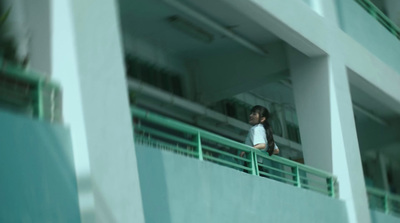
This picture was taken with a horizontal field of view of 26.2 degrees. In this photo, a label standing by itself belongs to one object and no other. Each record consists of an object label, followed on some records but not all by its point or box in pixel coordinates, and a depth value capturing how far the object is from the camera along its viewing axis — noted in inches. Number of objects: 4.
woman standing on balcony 400.0
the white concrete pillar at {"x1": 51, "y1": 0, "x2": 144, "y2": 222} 269.0
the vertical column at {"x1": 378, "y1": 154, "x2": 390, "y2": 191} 773.3
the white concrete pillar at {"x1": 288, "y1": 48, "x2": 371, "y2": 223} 463.5
